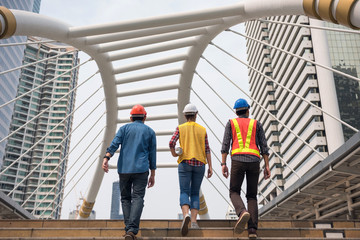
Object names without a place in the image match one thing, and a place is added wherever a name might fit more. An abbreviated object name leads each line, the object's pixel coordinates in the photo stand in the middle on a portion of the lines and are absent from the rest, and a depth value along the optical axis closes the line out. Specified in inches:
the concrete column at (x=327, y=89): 2069.4
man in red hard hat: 200.1
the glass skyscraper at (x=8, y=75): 2352.4
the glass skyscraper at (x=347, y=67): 2185.0
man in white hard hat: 223.1
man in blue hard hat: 205.8
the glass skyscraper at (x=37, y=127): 3513.8
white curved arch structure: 302.5
